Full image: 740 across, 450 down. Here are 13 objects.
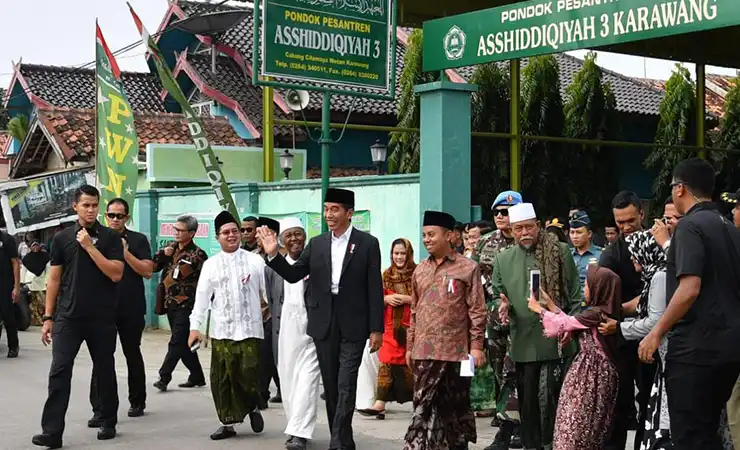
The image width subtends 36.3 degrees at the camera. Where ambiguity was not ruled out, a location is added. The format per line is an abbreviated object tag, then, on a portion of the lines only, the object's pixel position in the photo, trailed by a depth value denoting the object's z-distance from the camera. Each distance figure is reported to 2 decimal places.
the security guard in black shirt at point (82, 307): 8.34
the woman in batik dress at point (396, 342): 9.77
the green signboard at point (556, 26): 9.67
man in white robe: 8.21
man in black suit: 7.89
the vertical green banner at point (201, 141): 13.08
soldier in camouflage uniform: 8.04
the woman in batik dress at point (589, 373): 7.04
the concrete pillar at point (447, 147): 11.11
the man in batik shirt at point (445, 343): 7.39
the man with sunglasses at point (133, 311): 9.75
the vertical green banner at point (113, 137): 14.08
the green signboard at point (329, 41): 11.08
